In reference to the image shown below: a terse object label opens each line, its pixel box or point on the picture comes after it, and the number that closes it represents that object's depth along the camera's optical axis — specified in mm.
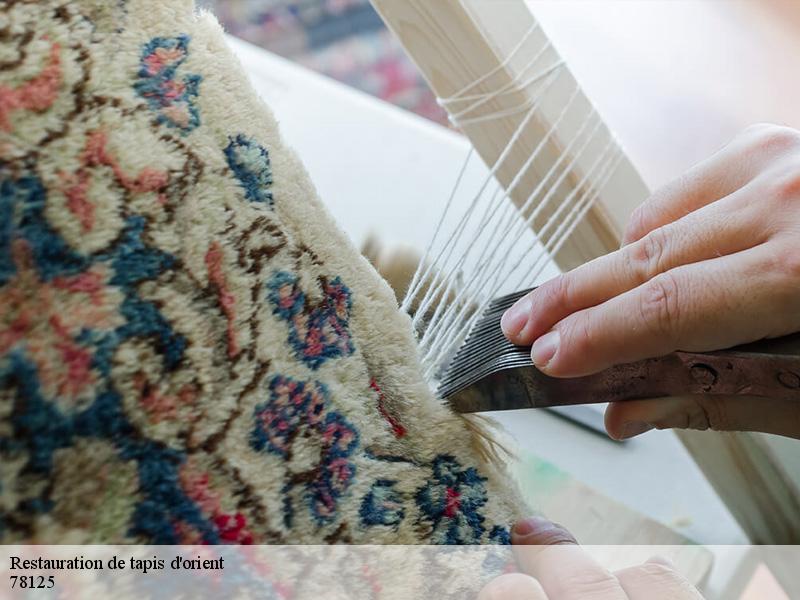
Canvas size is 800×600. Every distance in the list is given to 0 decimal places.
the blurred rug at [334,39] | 1365
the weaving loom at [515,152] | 675
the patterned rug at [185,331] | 355
